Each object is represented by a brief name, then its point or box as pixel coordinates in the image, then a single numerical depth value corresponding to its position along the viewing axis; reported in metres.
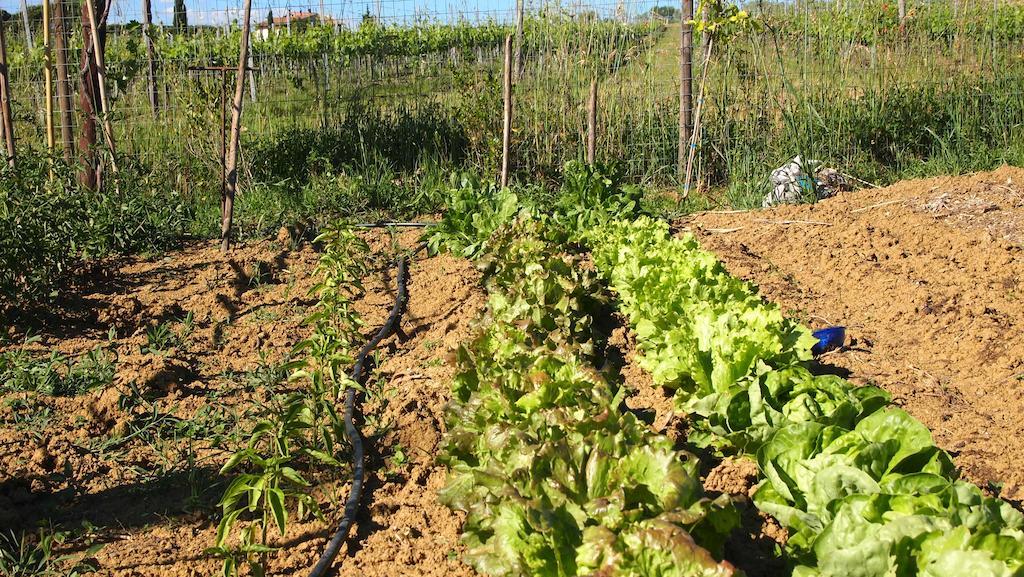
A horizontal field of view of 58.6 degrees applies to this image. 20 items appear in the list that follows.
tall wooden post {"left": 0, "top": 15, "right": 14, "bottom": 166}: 7.32
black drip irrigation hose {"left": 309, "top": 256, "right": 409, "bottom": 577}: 3.11
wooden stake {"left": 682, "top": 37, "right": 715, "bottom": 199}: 8.67
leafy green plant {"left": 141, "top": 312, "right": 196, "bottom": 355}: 5.09
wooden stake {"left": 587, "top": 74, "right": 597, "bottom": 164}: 8.36
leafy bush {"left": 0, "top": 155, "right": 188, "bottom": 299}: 5.54
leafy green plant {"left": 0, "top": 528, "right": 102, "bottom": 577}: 3.03
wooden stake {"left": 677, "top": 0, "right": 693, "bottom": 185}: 9.24
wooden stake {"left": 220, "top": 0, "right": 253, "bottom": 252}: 6.60
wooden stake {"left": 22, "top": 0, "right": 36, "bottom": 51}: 9.49
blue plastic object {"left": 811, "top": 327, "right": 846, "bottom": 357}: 4.54
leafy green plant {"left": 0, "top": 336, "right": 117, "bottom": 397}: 4.49
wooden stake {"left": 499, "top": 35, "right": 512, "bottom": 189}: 8.27
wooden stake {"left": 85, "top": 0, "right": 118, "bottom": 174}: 7.61
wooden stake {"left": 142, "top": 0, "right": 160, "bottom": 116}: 9.27
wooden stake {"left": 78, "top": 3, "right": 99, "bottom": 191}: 8.01
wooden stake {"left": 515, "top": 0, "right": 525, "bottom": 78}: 9.64
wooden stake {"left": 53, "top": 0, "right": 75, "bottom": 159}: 8.24
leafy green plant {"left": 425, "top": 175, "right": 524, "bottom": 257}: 6.79
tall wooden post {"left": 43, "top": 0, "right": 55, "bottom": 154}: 8.05
